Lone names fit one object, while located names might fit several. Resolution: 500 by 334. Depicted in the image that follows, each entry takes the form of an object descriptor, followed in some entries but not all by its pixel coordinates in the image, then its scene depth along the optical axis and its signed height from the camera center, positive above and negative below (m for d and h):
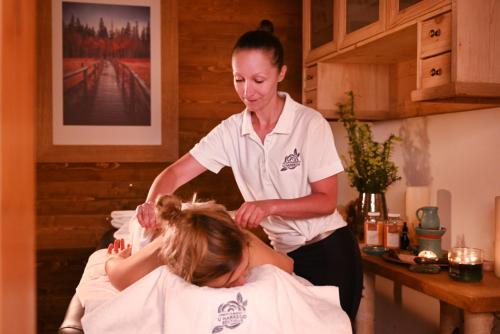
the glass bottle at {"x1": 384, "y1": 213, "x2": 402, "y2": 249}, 2.45 -0.35
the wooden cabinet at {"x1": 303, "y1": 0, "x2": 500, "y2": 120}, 1.87 +0.41
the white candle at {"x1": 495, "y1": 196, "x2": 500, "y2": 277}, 1.89 -0.27
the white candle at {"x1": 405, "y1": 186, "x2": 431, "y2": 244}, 2.50 -0.21
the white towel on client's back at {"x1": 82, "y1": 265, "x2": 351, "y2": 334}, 1.30 -0.37
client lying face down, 1.43 -0.25
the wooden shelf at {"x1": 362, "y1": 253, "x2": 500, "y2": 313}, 1.66 -0.42
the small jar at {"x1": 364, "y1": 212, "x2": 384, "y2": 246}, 2.53 -0.35
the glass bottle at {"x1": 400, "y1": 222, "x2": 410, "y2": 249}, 2.46 -0.37
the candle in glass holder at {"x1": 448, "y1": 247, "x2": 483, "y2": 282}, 1.84 -0.36
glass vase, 2.64 -0.24
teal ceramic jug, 2.23 -0.25
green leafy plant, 2.66 -0.05
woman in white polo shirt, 1.75 -0.04
